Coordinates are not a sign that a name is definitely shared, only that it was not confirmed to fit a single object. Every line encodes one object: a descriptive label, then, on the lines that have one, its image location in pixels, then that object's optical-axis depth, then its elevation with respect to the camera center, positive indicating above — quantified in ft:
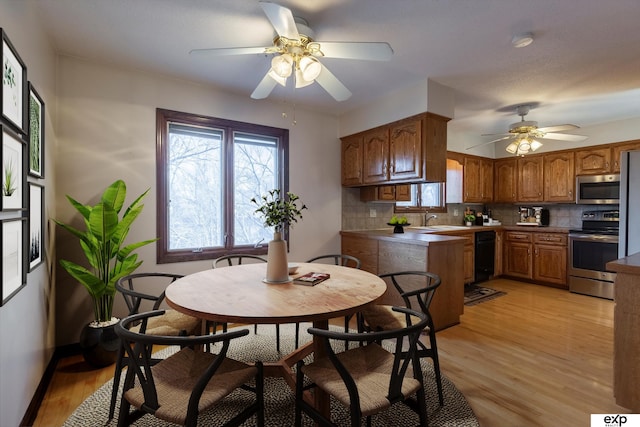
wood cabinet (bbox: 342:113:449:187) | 10.39 +2.12
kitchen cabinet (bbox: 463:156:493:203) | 17.58 +1.76
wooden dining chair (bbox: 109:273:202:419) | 5.58 -2.38
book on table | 6.20 -1.42
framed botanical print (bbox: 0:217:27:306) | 4.51 -0.75
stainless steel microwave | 14.25 +0.98
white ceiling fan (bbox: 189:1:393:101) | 5.61 +3.16
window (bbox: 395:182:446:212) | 16.13 +0.55
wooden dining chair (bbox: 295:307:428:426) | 3.91 -2.45
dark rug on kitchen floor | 13.56 -3.92
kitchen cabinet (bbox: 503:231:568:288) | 15.37 -2.43
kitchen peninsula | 10.08 -1.77
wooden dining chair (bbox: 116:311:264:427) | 3.76 -2.45
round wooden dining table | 4.56 -1.49
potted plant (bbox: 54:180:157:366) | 7.37 -1.23
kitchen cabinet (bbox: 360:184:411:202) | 13.79 +0.76
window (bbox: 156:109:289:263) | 9.94 +1.03
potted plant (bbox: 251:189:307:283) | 6.28 -0.71
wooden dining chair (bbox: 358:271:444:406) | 6.22 -2.36
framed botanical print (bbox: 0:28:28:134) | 4.58 +1.98
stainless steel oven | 13.62 -2.00
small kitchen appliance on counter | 17.52 -0.34
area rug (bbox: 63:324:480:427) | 5.84 -3.98
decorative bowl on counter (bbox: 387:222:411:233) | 12.77 -0.74
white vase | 6.31 -1.04
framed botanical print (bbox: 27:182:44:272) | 5.87 -0.32
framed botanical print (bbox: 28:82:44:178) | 5.97 +1.56
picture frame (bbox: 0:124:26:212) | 4.56 +0.64
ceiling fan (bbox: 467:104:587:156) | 12.26 +3.08
